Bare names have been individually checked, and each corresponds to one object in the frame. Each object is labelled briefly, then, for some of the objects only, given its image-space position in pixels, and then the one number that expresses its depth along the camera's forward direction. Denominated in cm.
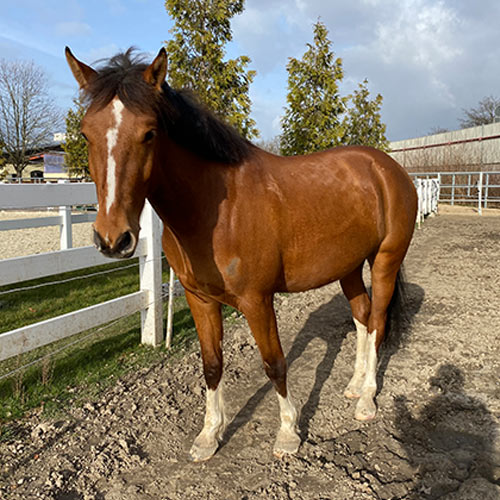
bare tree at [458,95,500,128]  3451
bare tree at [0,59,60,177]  2714
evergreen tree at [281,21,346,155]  805
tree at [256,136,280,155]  2427
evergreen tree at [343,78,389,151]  1111
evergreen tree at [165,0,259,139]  604
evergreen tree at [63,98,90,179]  2133
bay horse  166
